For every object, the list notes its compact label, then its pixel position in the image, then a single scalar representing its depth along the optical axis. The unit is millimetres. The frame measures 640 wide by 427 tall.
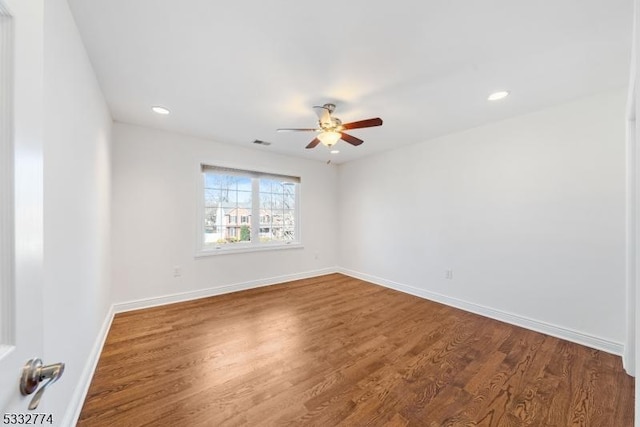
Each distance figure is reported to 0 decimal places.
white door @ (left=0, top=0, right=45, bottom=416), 498
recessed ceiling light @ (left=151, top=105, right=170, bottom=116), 2670
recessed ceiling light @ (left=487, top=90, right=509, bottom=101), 2310
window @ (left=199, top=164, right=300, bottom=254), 3879
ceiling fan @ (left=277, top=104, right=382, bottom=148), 2531
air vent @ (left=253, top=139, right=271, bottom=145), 3773
